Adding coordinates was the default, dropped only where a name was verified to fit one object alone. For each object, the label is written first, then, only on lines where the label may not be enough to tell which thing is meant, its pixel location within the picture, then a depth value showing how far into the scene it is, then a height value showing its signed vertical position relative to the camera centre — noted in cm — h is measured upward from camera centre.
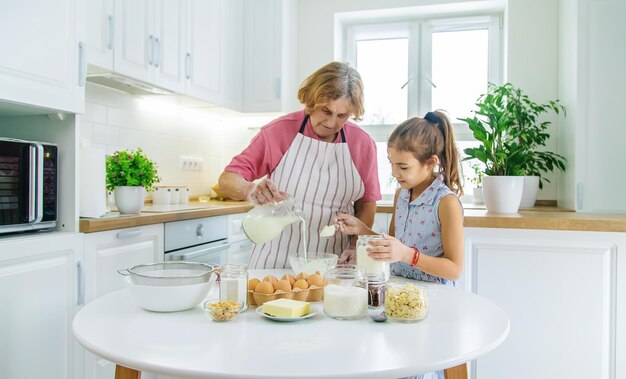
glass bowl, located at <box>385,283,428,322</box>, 106 -25
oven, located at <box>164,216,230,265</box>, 241 -29
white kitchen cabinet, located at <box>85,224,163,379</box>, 194 -31
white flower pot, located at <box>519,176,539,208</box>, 300 -2
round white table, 81 -29
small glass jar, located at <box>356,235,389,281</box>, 129 -19
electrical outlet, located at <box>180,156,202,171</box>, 345 +15
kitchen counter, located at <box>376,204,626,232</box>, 222 -15
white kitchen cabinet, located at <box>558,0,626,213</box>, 272 +45
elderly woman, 183 +5
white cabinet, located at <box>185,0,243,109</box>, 296 +84
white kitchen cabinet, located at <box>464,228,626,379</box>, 224 -49
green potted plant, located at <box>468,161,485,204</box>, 332 +3
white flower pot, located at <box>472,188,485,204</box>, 333 -5
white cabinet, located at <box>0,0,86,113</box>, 159 +43
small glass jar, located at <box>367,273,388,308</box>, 117 -24
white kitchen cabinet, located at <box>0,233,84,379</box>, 160 -41
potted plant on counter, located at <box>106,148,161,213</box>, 224 +2
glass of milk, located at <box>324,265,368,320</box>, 109 -24
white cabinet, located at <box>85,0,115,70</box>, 218 +66
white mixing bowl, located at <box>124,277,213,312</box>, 110 -24
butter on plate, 105 -26
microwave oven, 164 -1
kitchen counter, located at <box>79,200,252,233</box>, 192 -15
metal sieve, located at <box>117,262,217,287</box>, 110 -21
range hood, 244 +52
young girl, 149 -1
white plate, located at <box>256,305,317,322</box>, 105 -27
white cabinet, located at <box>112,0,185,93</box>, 238 +72
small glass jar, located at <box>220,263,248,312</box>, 114 -23
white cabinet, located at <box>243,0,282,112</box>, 347 +90
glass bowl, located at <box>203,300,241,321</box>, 105 -26
